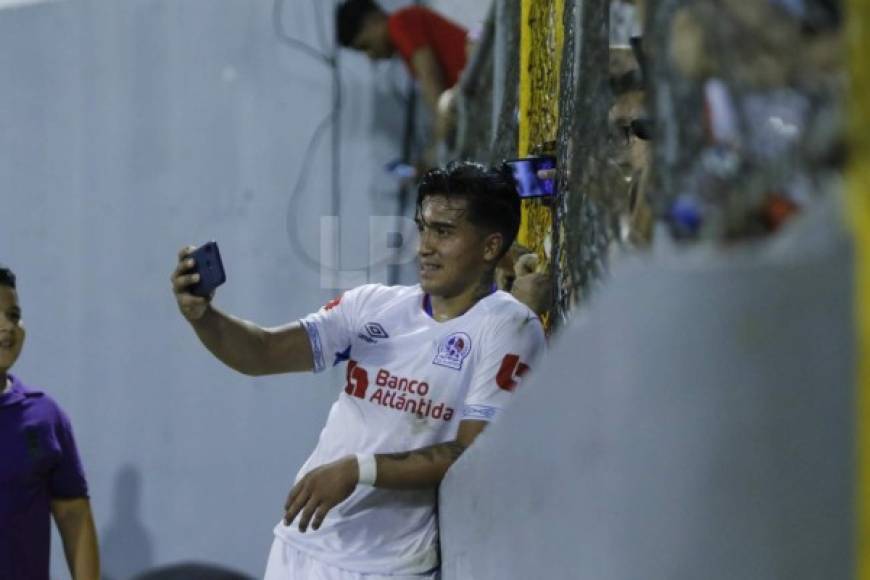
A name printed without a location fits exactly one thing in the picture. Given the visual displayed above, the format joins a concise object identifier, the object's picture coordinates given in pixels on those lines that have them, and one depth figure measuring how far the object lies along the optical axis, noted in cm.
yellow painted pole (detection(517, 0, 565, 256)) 763
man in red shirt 1289
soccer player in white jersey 643
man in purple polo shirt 820
